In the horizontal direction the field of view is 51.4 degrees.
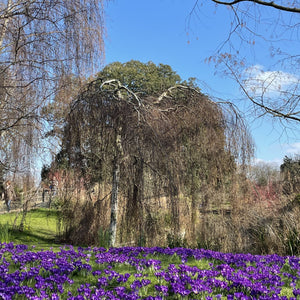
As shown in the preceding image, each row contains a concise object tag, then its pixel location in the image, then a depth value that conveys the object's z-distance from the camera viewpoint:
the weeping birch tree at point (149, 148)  5.43
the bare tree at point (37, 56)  4.52
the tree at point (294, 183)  9.43
